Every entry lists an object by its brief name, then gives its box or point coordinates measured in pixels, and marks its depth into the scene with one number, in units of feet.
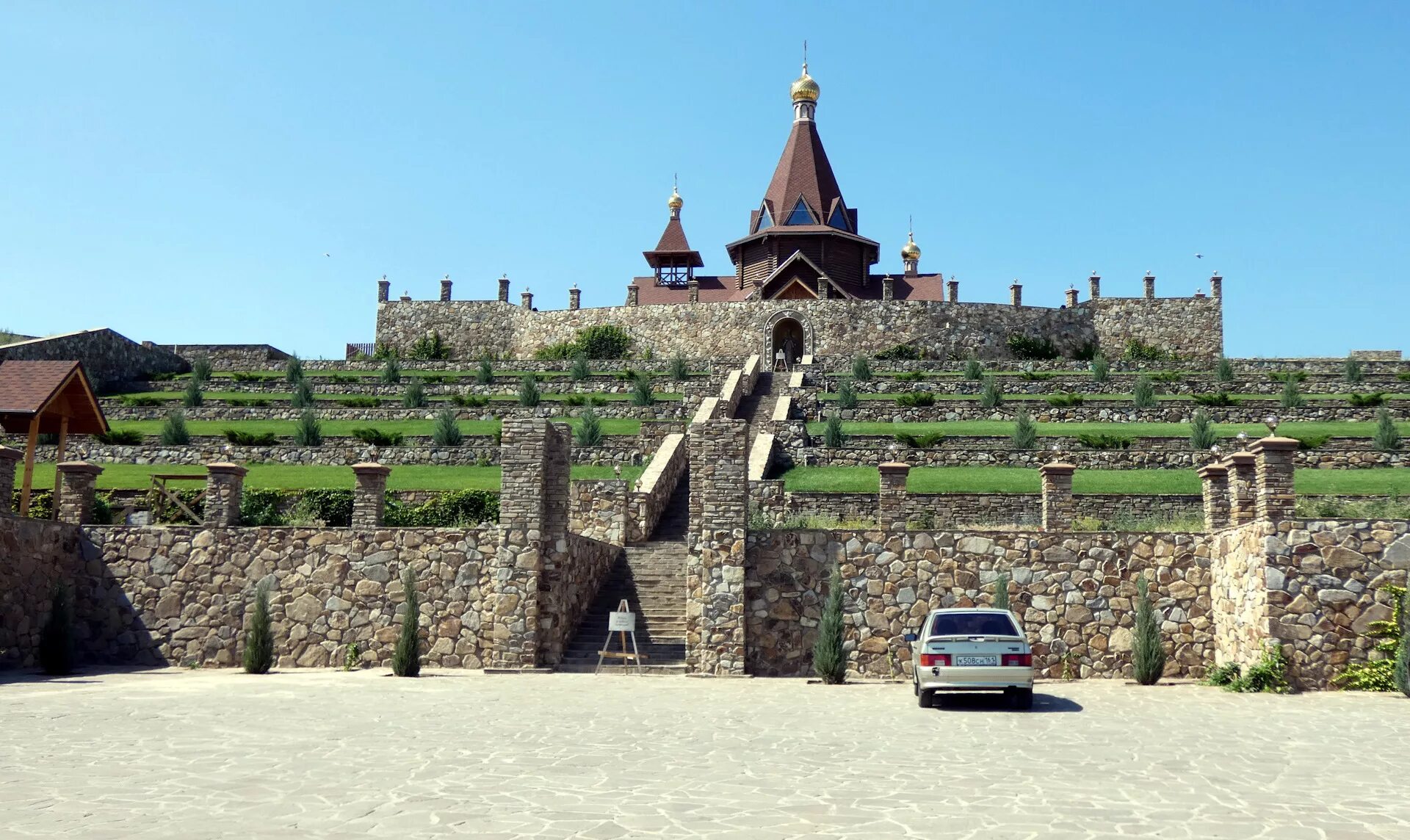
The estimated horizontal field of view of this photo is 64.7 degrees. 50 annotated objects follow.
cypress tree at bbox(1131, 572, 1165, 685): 52.95
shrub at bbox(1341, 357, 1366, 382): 133.39
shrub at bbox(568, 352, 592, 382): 148.87
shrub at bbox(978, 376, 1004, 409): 125.49
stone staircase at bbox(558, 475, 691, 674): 59.57
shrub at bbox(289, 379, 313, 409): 133.49
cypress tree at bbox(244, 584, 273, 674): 56.49
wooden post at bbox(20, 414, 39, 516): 67.15
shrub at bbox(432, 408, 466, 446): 107.76
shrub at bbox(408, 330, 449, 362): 198.59
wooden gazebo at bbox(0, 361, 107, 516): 68.33
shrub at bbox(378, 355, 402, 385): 148.15
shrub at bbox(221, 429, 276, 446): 110.22
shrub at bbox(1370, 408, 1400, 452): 95.30
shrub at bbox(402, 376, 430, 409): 133.59
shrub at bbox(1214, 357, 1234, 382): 135.44
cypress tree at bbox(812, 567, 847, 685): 53.88
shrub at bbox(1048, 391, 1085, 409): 123.54
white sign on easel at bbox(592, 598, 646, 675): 57.00
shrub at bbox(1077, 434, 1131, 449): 100.94
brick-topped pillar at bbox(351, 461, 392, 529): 65.67
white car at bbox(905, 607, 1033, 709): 43.42
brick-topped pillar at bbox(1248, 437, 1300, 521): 49.24
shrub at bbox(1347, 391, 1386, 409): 118.42
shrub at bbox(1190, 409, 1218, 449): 97.14
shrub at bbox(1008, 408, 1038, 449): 100.22
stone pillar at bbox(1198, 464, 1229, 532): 58.13
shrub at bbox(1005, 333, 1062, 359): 179.42
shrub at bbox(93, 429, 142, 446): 111.24
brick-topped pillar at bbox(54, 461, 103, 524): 67.21
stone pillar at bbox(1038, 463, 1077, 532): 63.36
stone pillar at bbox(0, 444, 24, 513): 59.62
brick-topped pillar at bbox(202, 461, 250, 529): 65.05
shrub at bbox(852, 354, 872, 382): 139.74
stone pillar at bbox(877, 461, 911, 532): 66.67
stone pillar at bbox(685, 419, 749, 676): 56.70
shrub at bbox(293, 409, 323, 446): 108.78
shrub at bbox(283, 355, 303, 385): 148.87
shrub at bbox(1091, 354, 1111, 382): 140.36
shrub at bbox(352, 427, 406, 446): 109.81
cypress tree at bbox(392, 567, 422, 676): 54.54
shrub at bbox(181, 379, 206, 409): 134.51
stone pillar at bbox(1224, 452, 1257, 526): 52.37
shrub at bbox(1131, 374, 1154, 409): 122.11
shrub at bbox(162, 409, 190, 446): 109.19
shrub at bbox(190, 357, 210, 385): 149.00
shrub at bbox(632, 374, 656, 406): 129.80
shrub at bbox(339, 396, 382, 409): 135.13
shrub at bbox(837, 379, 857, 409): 123.03
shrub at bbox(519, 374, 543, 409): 128.57
